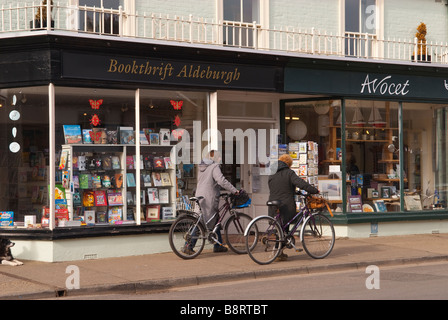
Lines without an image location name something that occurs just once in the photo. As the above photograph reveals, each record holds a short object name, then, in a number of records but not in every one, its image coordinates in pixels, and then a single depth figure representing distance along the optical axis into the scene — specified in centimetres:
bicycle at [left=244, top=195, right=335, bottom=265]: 1152
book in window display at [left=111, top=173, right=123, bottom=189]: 1308
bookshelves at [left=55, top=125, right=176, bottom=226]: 1251
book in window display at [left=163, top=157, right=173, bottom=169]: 1365
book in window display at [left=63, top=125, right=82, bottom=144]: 1250
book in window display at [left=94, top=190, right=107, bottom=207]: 1290
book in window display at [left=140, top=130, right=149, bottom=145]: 1328
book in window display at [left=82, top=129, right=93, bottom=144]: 1272
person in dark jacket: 1167
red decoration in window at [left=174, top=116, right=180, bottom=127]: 1380
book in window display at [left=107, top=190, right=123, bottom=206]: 1301
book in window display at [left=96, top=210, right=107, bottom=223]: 1278
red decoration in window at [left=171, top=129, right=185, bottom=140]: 1380
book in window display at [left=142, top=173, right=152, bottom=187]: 1334
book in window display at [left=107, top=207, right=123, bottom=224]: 1291
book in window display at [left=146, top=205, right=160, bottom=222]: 1327
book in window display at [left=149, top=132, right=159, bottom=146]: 1345
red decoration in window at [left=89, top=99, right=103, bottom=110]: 1278
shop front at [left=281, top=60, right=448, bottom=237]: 1514
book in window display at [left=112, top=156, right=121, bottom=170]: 1305
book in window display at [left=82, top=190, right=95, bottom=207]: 1276
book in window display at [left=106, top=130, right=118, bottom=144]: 1297
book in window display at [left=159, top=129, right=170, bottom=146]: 1361
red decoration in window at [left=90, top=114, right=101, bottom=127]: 1284
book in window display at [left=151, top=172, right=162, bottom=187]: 1348
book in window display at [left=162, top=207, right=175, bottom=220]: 1348
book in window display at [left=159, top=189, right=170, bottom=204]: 1352
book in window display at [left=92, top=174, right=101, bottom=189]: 1288
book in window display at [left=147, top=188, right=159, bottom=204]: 1340
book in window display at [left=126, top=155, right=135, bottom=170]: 1314
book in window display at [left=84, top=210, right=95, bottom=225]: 1265
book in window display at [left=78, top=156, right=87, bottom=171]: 1268
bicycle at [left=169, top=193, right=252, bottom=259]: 1201
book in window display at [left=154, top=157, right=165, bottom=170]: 1352
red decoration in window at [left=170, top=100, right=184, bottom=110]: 1368
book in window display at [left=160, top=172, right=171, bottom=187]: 1359
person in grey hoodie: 1241
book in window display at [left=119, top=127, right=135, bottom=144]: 1308
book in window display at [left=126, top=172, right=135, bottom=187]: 1315
